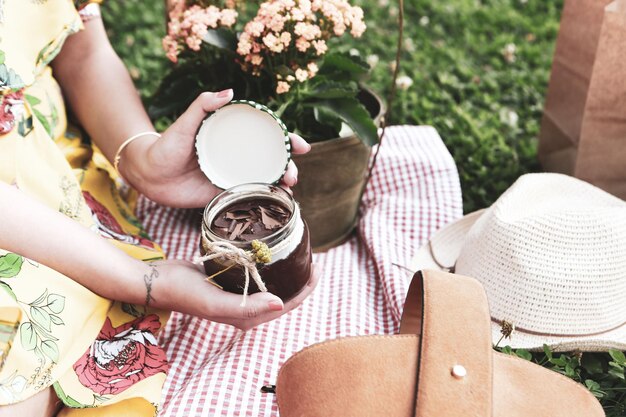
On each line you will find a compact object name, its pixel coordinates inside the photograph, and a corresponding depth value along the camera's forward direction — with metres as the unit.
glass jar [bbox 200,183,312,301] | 0.66
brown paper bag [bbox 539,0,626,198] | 0.86
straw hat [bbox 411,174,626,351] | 0.73
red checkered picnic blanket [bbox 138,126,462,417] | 0.72
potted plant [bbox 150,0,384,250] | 0.79
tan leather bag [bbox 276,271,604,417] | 0.56
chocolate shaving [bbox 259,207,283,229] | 0.67
